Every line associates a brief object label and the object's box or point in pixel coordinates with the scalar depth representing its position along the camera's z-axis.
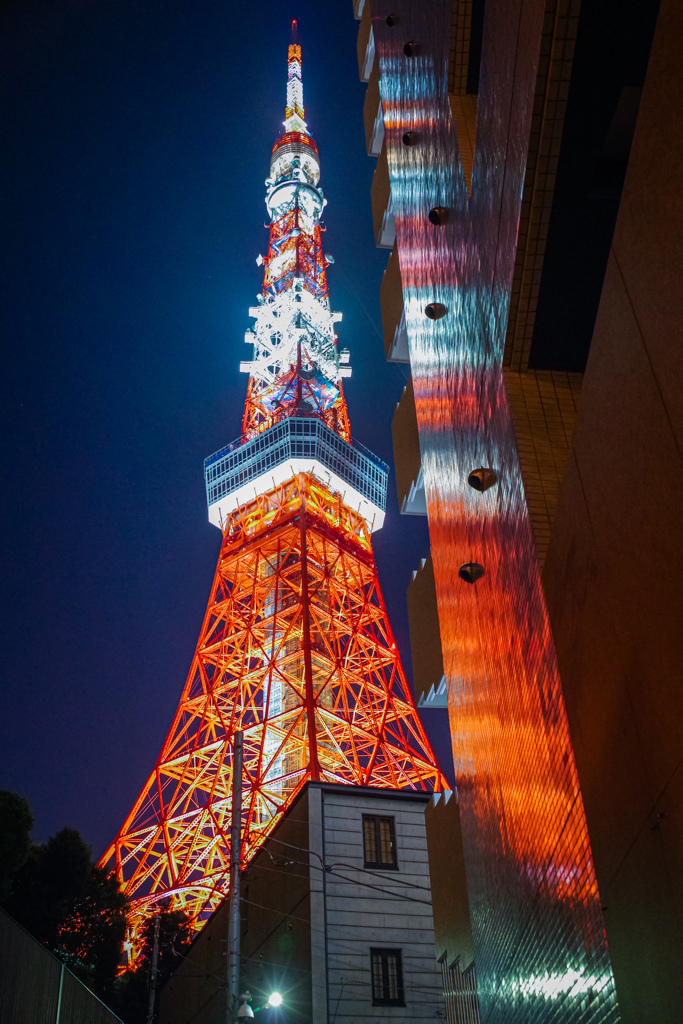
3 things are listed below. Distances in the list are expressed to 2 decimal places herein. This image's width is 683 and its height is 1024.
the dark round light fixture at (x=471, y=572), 7.74
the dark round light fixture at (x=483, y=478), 7.18
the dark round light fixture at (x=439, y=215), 9.08
